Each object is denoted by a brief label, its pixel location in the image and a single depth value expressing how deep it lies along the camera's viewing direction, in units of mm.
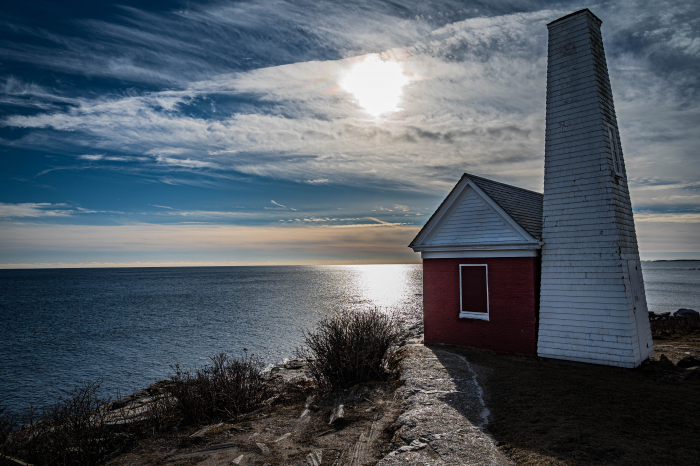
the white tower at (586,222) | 10406
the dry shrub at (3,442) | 6713
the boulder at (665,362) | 10438
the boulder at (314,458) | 6031
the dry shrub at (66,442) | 7156
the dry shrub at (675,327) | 17141
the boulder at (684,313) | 25800
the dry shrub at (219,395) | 8852
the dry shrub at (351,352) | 10273
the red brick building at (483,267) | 12109
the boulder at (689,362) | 10656
